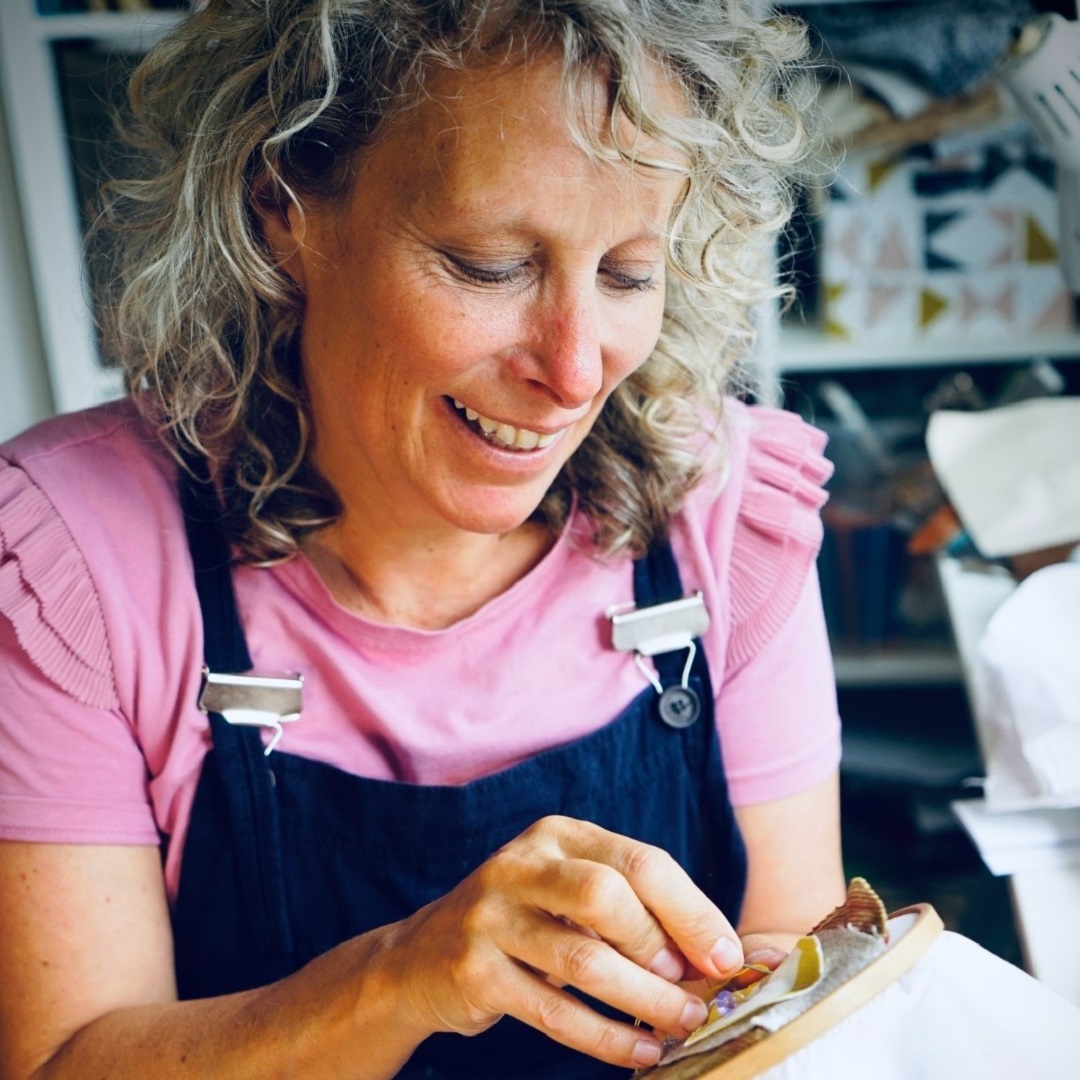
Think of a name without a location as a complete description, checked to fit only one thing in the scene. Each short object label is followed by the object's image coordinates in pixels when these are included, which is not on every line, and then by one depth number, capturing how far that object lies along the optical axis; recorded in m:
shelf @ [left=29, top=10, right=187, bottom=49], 2.12
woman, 0.87
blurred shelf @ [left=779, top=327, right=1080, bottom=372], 2.26
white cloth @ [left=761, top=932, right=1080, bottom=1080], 0.75
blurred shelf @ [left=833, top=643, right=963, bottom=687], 2.38
